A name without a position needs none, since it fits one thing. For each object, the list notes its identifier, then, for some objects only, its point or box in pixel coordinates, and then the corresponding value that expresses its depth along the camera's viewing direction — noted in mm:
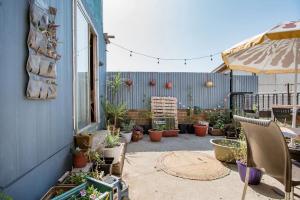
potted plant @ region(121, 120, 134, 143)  4930
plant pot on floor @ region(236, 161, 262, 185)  2521
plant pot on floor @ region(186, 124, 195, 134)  6395
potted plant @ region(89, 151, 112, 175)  2447
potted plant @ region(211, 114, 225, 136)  5949
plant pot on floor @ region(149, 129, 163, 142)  5230
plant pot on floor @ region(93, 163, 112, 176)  2441
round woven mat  2900
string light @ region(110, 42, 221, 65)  7457
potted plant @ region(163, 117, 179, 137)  5953
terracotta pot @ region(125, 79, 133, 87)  6508
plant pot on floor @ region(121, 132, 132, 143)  4906
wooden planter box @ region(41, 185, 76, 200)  1567
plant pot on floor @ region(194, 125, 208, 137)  5924
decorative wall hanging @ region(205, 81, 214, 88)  6773
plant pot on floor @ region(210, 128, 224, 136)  5949
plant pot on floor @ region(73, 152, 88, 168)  2316
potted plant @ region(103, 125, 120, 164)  2850
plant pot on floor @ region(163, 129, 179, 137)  5945
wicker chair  1455
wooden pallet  6281
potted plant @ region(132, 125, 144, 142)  5259
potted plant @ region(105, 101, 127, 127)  5158
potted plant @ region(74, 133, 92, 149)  2475
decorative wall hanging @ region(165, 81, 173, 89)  6688
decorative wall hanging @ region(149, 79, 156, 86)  6645
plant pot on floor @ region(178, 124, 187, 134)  6426
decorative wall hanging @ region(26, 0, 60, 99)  1394
